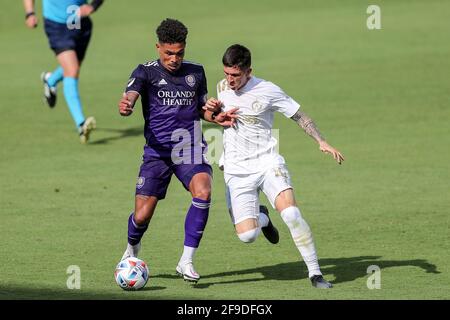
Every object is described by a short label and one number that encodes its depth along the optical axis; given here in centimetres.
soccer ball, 1070
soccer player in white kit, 1120
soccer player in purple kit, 1131
